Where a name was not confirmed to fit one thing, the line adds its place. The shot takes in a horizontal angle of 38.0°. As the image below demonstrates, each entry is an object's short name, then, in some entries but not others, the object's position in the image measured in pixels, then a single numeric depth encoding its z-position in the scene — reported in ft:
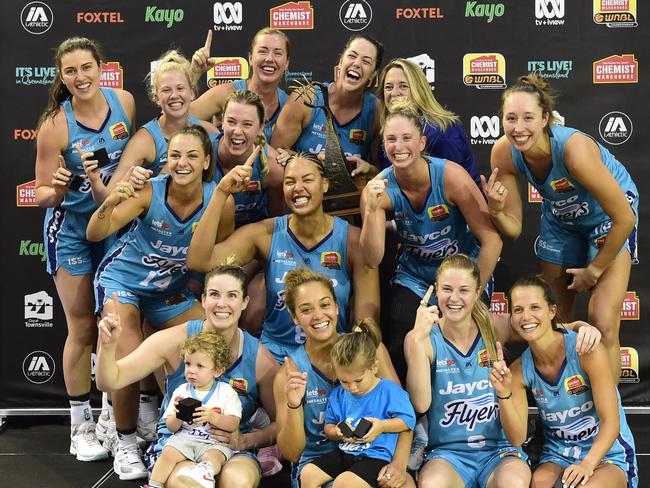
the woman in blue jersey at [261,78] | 15.12
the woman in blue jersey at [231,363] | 12.15
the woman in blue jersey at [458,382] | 11.89
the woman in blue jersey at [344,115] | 14.89
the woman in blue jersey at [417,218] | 13.10
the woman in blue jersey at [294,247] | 13.24
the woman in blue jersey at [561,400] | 11.59
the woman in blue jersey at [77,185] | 14.46
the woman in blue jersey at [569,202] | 12.98
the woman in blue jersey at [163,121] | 14.47
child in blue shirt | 11.27
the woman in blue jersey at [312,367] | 11.62
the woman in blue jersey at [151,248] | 13.47
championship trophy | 14.12
